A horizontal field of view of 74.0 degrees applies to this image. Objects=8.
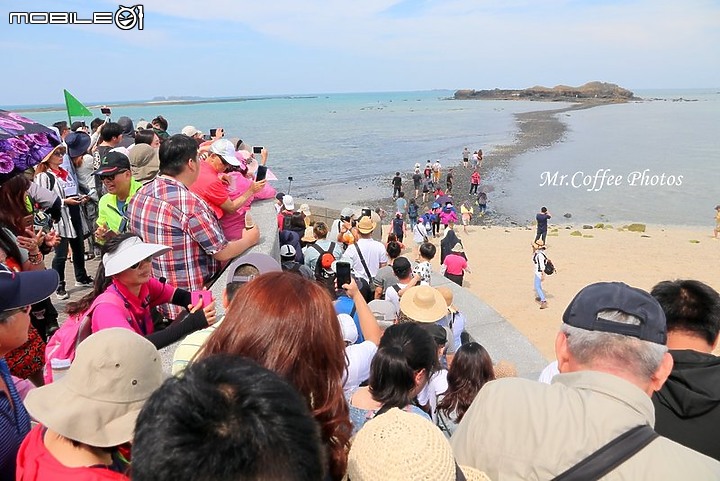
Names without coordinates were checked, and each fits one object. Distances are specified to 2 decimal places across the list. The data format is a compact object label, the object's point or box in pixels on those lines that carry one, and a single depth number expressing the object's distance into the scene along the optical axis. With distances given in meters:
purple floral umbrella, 2.84
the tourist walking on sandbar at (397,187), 26.62
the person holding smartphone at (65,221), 5.55
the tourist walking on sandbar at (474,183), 29.08
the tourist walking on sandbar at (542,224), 16.95
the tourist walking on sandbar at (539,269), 11.03
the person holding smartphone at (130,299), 2.62
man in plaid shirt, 3.29
